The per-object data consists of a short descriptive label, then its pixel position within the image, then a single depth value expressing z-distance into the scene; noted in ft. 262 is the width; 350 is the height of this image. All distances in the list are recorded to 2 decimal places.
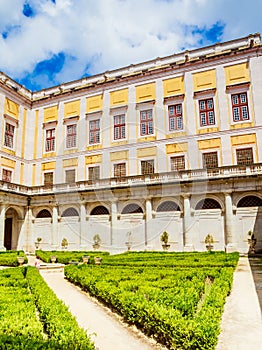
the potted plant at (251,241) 70.39
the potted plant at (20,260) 56.67
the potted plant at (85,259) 58.35
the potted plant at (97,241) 84.74
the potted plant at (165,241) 77.92
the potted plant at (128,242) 81.69
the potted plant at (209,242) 74.23
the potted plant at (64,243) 88.91
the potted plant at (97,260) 54.89
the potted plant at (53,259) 64.54
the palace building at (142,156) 76.33
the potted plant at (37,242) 93.35
